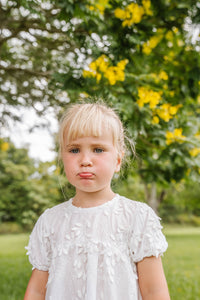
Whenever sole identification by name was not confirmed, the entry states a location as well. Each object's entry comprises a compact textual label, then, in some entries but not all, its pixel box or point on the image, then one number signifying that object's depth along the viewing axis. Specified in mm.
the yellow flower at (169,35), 3732
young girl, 1428
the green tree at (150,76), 2941
